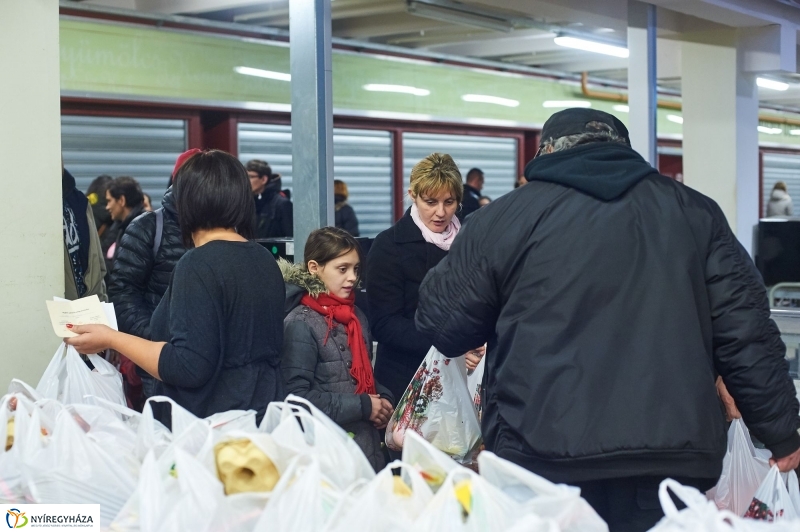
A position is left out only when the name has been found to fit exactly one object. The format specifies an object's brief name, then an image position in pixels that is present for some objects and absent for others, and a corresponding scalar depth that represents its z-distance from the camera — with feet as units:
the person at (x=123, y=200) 20.35
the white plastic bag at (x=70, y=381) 8.93
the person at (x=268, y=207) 26.04
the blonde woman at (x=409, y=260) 10.98
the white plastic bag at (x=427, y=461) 5.90
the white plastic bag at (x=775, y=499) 7.93
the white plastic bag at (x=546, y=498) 5.34
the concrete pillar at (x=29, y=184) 9.87
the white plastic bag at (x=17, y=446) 7.24
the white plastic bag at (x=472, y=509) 5.30
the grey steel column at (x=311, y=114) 12.95
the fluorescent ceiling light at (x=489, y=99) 37.38
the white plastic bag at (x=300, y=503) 5.61
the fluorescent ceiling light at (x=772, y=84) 39.85
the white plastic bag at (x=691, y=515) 5.08
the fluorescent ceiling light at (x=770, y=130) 56.95
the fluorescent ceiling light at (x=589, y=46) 29.32
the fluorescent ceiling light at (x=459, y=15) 25.58
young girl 9.46
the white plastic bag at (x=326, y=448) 6.23
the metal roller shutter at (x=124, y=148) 25.66
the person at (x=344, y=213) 30.66
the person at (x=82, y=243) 14.19
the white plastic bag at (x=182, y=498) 5.91
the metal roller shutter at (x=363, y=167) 30.86
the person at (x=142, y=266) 11.66
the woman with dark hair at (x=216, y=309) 7.71
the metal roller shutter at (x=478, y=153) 35.83
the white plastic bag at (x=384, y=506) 5.45
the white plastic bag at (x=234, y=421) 7.18
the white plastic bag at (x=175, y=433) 6.83
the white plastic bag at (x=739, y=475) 9.22
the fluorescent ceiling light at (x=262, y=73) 29.07
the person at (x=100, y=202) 23.20
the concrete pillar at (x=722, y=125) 24.63
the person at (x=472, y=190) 30.14
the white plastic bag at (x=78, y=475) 6.97
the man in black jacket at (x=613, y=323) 6.65
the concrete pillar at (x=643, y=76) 21.43
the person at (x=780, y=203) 44.06
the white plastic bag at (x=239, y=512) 5.90
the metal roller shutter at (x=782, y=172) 56.70
